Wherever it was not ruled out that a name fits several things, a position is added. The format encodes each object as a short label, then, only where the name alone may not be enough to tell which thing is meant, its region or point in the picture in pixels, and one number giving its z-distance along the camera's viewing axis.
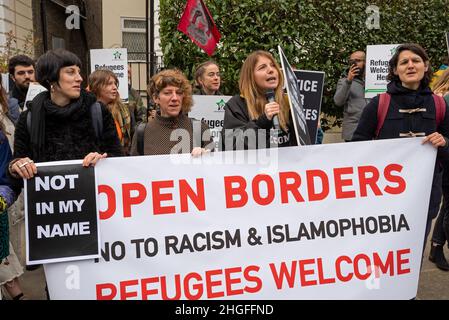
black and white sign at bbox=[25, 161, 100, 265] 2.59
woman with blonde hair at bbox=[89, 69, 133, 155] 4.31
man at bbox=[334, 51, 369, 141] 6.35
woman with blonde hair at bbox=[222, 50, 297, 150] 2.96
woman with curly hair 3.21
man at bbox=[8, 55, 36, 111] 4.98
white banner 2.67
